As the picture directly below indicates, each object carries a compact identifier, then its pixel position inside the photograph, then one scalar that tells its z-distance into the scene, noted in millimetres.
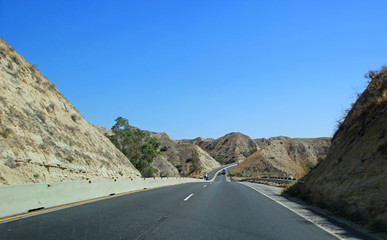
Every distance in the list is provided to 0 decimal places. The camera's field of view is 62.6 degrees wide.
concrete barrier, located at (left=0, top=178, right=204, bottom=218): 9113
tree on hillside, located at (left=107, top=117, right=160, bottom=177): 65500
